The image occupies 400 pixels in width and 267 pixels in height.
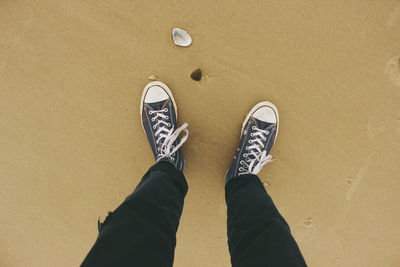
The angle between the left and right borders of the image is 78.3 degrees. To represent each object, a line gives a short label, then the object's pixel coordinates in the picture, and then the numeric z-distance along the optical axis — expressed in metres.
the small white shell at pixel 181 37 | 0.87
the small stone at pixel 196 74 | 0.91
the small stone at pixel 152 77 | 0.92
